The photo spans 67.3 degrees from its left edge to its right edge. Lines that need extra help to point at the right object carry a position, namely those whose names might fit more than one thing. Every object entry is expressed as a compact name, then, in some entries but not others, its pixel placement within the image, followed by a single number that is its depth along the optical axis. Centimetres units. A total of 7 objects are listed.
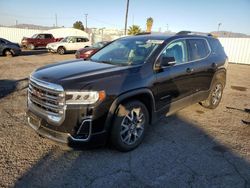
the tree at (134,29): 3091
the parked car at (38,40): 2040
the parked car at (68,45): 1816
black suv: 257
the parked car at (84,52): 1232
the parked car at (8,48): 1430
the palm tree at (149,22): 2843
